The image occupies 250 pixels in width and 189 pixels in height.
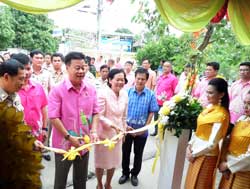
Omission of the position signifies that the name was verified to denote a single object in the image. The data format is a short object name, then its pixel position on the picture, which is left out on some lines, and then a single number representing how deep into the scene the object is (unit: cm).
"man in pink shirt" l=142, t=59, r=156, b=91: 457
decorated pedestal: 220
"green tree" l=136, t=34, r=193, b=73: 630
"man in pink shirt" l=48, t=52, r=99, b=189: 176
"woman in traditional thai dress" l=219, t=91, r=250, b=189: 171
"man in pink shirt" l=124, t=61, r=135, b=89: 443
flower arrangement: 216
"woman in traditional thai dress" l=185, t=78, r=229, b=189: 184
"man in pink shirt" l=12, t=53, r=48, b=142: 206
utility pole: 770
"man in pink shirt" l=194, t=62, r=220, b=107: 342
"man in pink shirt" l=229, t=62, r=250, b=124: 279
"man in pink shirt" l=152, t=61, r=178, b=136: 417
